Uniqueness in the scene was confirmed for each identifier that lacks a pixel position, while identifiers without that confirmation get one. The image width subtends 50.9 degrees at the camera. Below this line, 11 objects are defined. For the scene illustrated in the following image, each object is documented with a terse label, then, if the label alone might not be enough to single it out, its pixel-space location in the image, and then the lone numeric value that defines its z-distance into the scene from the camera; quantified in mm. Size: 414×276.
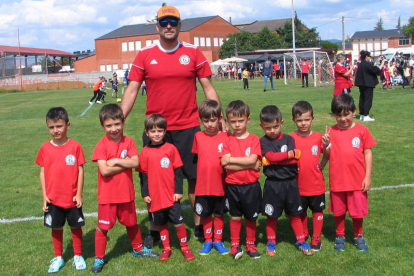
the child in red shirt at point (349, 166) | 4340
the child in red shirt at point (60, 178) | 4164
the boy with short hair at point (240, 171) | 4262
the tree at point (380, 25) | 183250
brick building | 89356
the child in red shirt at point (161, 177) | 4301
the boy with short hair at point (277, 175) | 4266
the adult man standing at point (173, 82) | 4559
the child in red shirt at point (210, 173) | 4383
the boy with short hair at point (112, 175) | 4152
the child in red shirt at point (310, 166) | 4395
